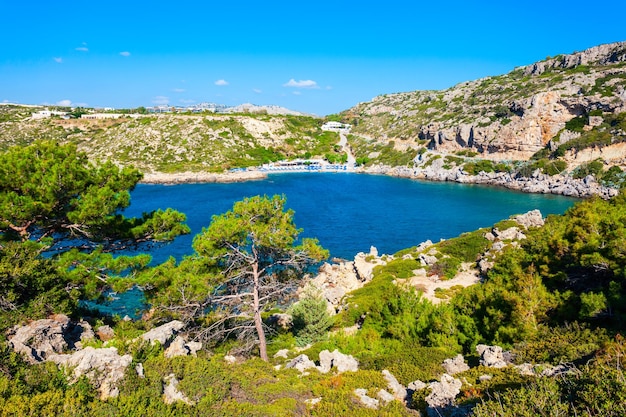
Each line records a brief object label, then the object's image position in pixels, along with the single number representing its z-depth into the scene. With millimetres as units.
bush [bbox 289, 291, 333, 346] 15102
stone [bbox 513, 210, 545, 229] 29945
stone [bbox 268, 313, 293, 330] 17894
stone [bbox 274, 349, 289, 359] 12797
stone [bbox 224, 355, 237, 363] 10668
